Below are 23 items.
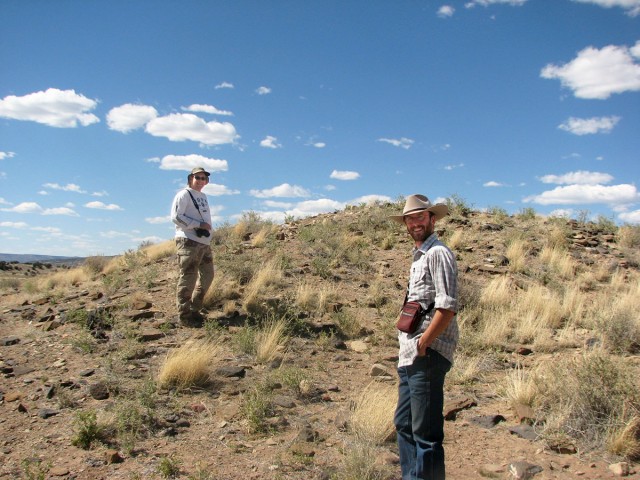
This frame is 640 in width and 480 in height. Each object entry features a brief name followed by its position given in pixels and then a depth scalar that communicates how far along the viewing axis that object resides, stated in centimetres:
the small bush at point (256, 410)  443
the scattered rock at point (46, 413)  465
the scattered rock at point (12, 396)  502
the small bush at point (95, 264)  1191
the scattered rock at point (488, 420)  464
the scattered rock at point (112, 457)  384
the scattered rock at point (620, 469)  374
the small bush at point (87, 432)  407
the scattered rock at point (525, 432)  436
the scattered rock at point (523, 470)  371
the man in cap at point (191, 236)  683
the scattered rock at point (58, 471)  370
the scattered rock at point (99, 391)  497
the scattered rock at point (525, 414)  461
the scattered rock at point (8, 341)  680
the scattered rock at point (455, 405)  479
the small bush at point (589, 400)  424
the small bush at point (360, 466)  359
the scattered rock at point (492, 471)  378
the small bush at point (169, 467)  365
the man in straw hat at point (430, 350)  289
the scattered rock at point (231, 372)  561
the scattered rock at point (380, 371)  592
